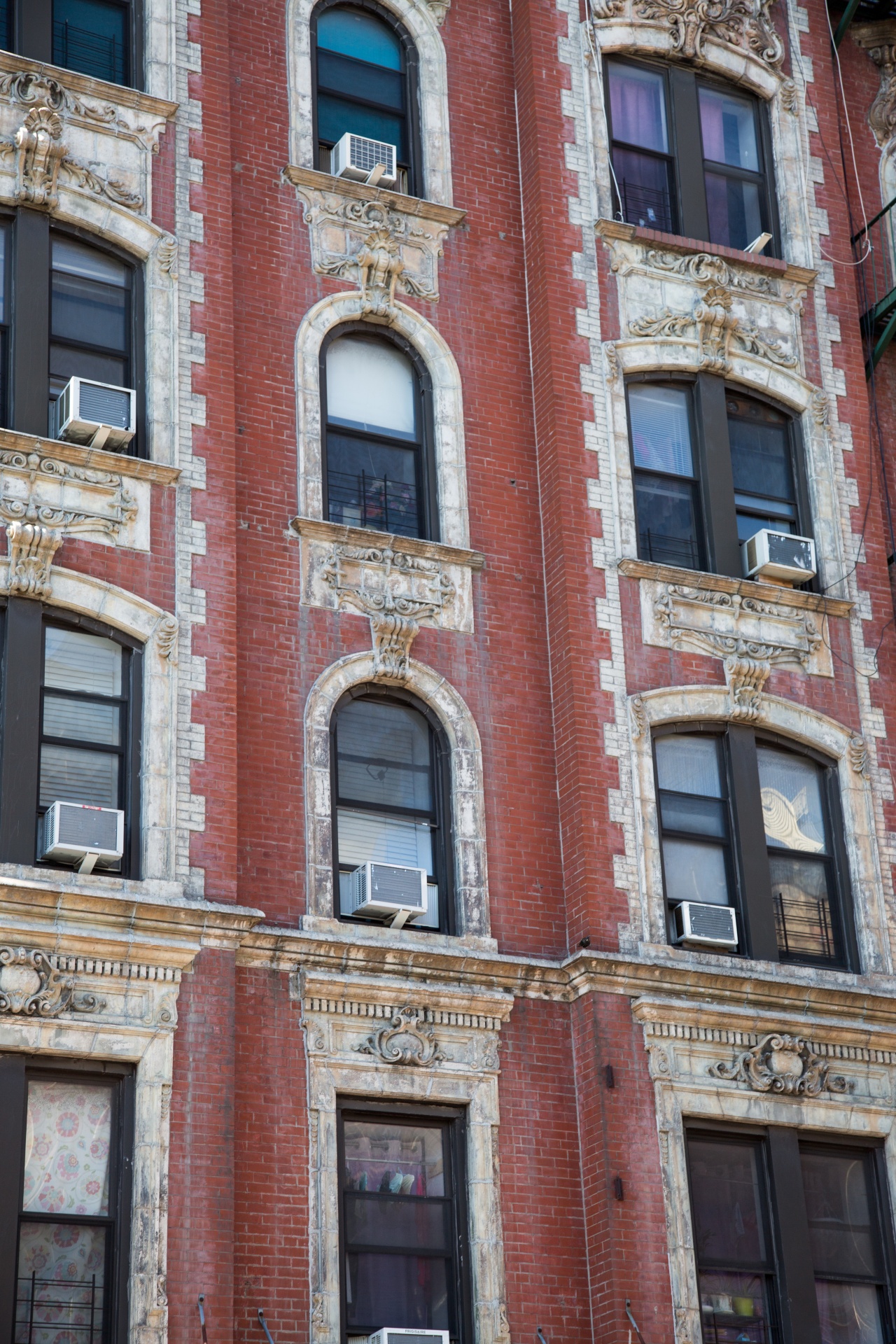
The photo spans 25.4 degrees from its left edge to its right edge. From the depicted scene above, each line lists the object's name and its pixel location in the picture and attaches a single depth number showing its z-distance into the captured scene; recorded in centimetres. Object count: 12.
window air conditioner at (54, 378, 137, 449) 1830
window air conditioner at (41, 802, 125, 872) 1662
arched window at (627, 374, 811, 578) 2162
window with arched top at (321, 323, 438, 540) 2048
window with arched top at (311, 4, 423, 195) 2214
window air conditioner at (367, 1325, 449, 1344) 1645
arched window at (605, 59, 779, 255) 2327
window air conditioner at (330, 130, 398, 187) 2141
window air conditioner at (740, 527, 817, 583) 2152
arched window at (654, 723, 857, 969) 2006
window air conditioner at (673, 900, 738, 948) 1930
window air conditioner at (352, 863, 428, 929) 1823
